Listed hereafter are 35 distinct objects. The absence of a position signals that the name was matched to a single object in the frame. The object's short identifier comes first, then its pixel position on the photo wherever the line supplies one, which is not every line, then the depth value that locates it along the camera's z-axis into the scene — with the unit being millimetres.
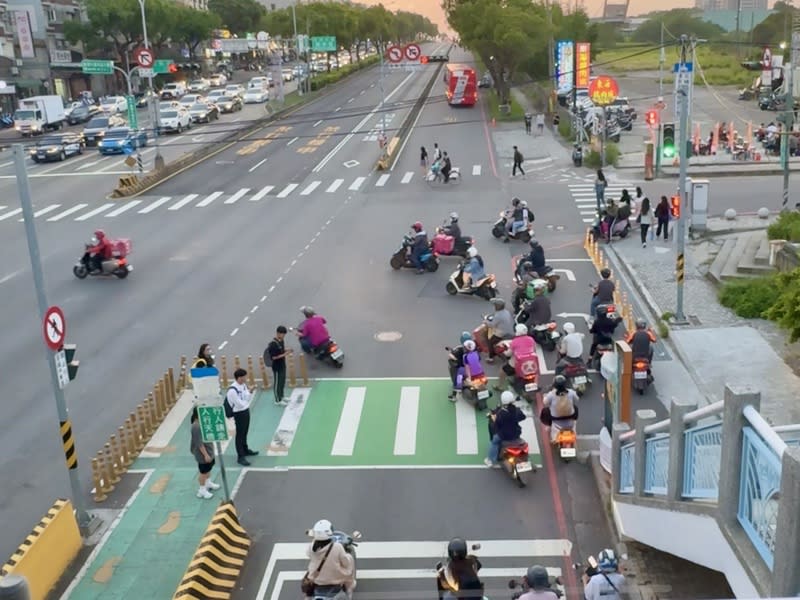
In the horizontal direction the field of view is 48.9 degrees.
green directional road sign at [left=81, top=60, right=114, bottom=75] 51062
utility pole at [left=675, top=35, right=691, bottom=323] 19688
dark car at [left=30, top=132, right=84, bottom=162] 51122
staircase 22875
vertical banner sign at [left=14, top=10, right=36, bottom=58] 75625
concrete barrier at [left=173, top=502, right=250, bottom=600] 10633
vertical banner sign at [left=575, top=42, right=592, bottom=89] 57612
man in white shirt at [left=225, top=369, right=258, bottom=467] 13914
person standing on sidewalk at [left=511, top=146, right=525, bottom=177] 40594
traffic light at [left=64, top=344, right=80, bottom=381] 12492
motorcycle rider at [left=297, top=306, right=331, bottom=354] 18125
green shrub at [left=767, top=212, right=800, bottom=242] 23250
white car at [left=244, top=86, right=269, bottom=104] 80750
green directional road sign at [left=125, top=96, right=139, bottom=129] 49916
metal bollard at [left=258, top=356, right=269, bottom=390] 17375
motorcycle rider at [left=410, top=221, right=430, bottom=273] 25328
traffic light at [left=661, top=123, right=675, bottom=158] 25880
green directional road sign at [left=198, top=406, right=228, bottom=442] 11633
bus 69562
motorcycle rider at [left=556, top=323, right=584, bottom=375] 16141
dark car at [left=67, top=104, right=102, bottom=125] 70188
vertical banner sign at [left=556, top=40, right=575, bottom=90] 59062
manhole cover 19984
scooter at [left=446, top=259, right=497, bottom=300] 22453
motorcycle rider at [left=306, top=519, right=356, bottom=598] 10070
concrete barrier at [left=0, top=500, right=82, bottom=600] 10688
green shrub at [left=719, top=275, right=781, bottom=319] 20203
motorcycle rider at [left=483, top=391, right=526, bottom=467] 13109
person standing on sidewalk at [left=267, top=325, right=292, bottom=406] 16234
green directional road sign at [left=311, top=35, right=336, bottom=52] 88162
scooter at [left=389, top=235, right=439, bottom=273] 25312
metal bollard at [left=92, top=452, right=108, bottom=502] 13312
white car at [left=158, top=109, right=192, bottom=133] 61062
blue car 53031
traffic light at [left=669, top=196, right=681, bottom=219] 22834
